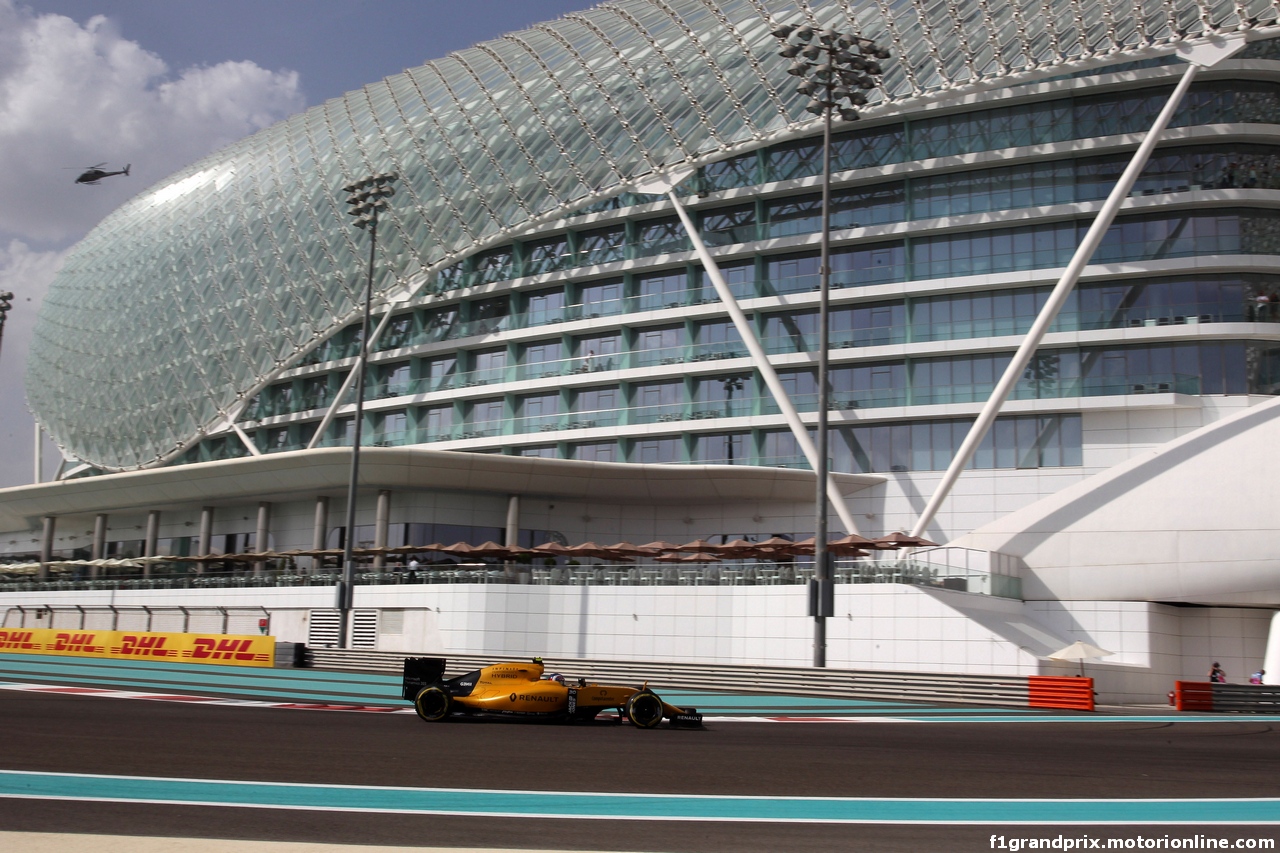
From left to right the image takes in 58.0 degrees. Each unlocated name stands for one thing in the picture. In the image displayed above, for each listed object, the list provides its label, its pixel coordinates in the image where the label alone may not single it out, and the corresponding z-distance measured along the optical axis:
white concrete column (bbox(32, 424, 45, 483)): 91.50
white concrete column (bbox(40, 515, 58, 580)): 69.50
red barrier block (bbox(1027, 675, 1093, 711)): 26.41
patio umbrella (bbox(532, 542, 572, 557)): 43.66
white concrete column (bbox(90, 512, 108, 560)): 66.75
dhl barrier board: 39.97
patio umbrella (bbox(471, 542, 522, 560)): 43.75
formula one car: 18.20
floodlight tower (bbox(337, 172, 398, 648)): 41.78
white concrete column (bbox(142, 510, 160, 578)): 62.19
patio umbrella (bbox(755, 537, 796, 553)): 39.94
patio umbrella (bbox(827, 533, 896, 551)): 37.41
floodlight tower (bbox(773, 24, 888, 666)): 30.72
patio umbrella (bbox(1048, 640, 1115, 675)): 31.09
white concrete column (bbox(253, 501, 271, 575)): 56.38
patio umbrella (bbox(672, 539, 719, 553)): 41.54
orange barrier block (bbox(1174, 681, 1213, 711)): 27.30
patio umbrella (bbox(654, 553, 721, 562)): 42.83
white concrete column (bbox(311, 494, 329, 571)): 53.38
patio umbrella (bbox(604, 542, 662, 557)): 43.03
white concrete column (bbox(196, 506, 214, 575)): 59.28
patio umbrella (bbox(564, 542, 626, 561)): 43.22
